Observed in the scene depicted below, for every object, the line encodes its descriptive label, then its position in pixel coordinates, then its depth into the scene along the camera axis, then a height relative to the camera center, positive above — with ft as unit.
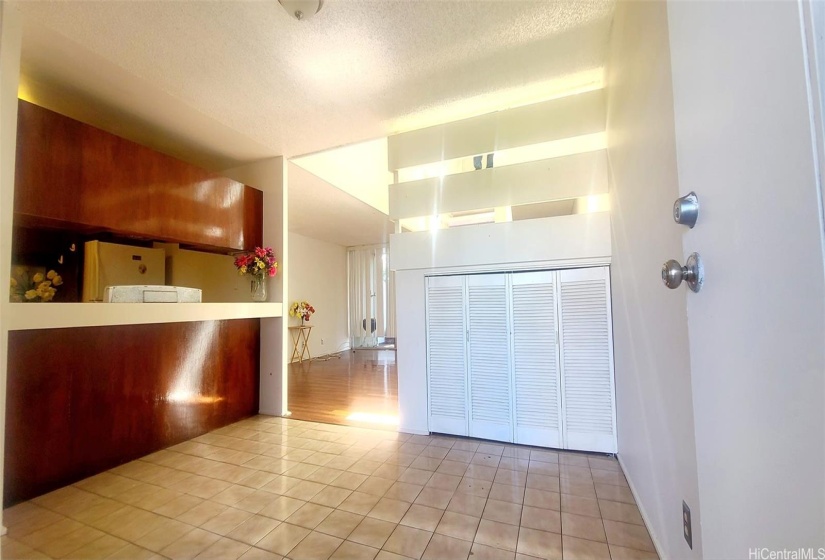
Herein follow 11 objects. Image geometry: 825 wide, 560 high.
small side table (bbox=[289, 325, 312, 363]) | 21.67 -2.81
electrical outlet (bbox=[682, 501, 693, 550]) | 3.78 -2.82
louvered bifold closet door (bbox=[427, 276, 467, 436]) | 9.32 -1.72
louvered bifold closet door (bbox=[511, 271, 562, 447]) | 8.36 -1.77
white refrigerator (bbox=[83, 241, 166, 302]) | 8.25 +1.10
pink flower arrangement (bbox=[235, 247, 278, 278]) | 11.24 +1.44
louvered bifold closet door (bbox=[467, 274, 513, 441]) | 8.82 -1.68
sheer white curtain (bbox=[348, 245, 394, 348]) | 26.99 +0.30
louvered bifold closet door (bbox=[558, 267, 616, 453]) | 7.91 -1.70
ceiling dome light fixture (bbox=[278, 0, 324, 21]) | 5.71 +5.36
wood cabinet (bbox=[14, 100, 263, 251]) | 6.61 +3.02
